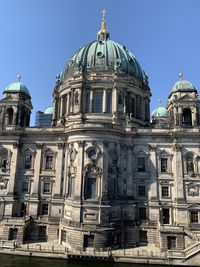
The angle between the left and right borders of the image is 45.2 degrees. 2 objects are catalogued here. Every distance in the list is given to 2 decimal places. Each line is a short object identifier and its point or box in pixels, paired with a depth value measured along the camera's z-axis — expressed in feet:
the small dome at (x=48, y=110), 279.63
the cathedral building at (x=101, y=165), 126.62
